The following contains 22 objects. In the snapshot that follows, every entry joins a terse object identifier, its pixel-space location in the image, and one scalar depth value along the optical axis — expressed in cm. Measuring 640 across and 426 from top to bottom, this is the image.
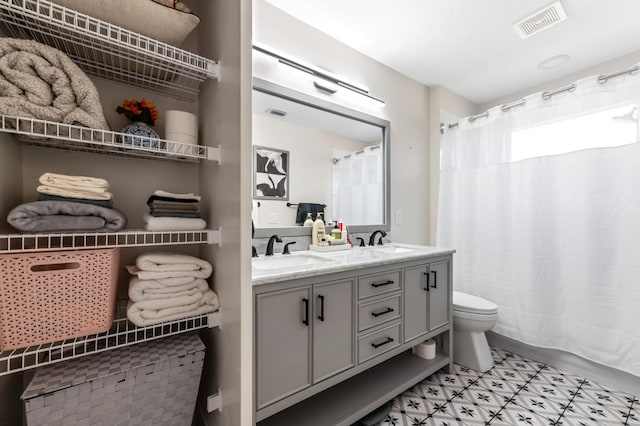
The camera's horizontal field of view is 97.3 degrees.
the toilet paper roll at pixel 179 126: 111
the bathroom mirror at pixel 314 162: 169
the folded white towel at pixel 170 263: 99
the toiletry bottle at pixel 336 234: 192
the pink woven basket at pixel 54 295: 79
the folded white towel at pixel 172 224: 101
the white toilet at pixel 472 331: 195
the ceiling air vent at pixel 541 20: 164
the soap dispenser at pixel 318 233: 185
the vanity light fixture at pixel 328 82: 168
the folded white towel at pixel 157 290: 97
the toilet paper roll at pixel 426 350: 190
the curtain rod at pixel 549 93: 172
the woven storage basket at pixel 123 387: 84
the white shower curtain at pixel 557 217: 175
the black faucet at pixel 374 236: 220
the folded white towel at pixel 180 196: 104
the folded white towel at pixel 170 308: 95
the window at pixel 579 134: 175
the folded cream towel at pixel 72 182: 85
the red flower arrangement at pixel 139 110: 108
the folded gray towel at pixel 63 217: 79
